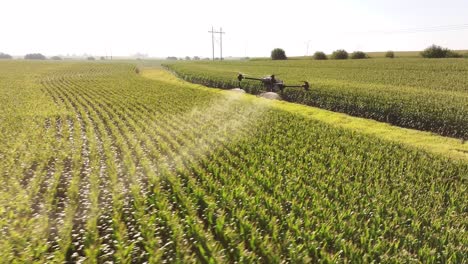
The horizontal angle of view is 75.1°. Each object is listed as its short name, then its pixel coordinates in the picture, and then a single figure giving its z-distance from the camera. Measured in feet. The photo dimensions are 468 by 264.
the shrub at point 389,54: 244.34
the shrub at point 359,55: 251.80
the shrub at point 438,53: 194.29
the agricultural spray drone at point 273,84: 91.00
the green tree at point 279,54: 319.88
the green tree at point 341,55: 257.34
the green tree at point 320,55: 271.53
